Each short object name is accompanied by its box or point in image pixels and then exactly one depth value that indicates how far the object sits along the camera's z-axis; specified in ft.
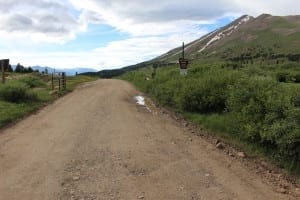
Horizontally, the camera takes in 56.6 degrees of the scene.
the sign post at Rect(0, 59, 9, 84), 51.81
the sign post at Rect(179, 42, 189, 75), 45.16
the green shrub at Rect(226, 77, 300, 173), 17.83
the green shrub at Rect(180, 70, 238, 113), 31.34
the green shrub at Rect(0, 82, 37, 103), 42.67
